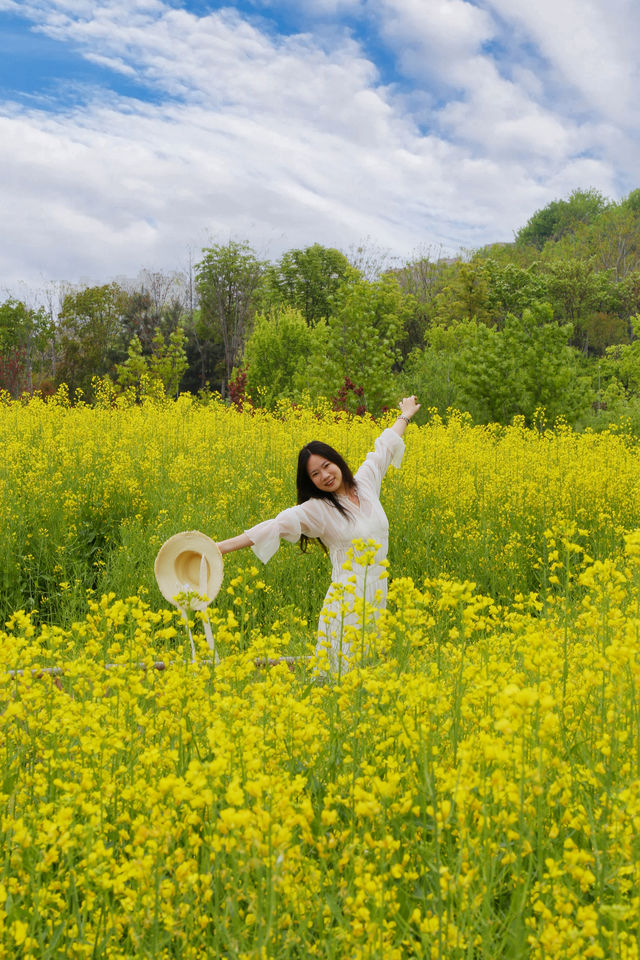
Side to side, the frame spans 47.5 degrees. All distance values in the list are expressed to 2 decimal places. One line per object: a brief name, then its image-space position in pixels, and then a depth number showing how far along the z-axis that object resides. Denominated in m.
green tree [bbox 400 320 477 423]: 22.41
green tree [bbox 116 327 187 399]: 26.95
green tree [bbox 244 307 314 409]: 28.58
